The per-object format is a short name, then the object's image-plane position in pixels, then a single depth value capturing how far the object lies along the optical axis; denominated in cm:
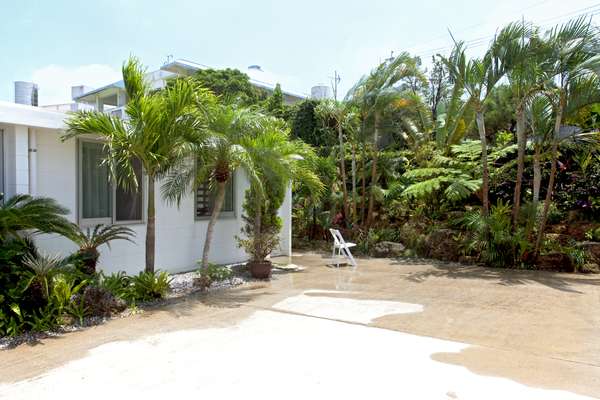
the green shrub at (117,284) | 629
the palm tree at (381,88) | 1236
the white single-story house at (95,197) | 657
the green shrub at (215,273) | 778
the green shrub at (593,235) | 984
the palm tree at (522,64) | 918
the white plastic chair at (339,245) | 1060
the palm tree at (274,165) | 789
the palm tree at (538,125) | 955
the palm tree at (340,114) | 1310
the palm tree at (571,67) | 875
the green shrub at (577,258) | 928
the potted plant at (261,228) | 898
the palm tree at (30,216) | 557
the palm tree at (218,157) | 708
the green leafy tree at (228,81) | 1988
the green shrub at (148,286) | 671
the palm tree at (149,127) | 630
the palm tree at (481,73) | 975
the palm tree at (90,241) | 634
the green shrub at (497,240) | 976
